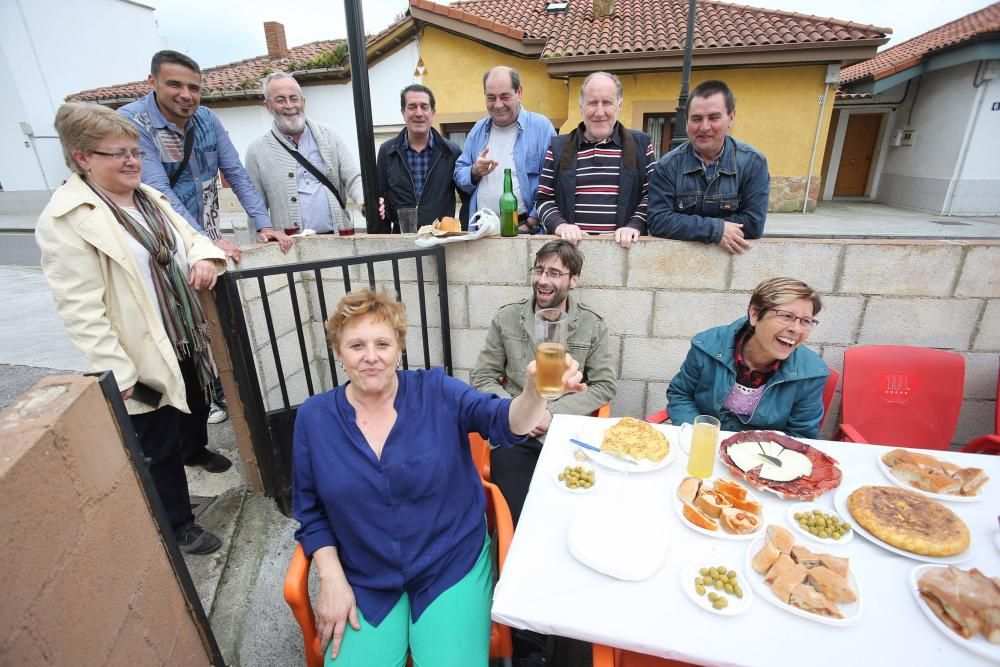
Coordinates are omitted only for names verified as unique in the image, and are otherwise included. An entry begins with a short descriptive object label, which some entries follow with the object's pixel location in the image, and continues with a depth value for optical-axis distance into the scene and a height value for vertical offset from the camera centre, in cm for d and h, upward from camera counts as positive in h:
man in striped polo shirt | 286 -4
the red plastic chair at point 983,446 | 219 -132
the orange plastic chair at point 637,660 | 144 -148
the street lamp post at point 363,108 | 259 +36
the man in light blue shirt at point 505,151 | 321 +12
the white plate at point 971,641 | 100 -101
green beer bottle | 277 -26
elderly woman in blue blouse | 151 -110
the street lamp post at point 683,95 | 765 +113
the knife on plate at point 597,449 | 166 -102
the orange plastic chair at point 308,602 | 146 -129
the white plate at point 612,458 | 164 -102
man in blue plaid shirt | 347 -1
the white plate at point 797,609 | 108 -102
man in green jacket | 230 -93
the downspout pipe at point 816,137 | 1049 +53
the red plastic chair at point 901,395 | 238 -118
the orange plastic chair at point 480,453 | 221 -131
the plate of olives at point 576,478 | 155 -101
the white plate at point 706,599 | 112 -102
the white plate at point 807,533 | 130 -102
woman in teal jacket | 193 -90
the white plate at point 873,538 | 125 -102
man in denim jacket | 250 -11
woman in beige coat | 179 -42
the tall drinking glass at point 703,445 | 157 -91
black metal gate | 232 -91
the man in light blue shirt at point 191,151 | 258 +14
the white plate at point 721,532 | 133 -102
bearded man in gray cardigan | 325 +3
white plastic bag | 269 -36
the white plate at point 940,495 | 146 -102
